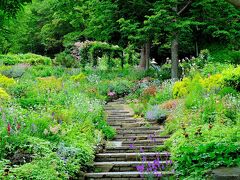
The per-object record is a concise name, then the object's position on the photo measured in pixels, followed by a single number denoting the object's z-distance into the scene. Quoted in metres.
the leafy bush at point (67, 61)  28.34
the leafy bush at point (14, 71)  21.76
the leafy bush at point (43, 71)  21.77
